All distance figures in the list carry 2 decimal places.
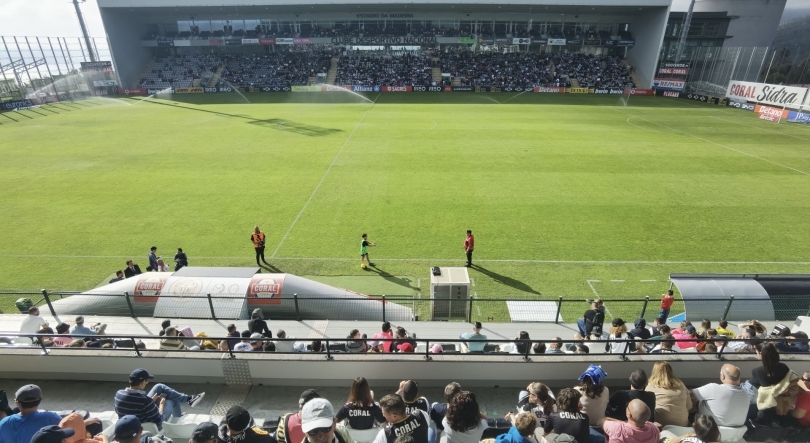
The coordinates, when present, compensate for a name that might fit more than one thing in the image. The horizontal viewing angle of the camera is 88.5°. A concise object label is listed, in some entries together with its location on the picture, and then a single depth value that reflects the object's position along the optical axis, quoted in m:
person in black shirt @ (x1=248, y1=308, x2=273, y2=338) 8.23
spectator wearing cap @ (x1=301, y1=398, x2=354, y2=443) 3.74
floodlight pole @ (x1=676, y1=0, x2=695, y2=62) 52.60
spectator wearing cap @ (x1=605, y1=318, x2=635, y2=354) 7.46
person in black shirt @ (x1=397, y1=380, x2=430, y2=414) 4.44
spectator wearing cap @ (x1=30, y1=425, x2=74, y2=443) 3.57
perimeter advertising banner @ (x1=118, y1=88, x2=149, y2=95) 63.12
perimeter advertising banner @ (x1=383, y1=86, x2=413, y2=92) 61.19
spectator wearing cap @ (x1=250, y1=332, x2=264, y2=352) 6.75
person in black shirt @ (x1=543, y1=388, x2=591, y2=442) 4.30
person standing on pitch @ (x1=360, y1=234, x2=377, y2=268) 13.77
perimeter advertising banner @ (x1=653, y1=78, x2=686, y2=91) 56.08
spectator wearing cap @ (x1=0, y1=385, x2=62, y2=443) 4.29
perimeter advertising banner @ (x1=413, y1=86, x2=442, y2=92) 61.06
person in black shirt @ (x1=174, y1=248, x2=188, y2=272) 13.21
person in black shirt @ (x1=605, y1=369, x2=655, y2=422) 4.93
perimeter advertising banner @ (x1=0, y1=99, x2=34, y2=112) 45.58
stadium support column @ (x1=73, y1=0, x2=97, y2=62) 64.40
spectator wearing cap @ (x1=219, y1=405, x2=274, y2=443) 3.92
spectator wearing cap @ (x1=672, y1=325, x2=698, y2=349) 7.72
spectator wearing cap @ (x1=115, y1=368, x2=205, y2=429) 4.84
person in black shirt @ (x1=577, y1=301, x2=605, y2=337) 9.02
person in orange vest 13.83
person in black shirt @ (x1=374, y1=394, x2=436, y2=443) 4.02
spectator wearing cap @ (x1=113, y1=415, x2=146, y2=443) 3.81
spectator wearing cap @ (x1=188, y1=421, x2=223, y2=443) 3.89
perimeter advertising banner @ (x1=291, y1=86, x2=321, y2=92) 61.53
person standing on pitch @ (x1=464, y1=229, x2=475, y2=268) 13.63
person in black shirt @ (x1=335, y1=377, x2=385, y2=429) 4.68
